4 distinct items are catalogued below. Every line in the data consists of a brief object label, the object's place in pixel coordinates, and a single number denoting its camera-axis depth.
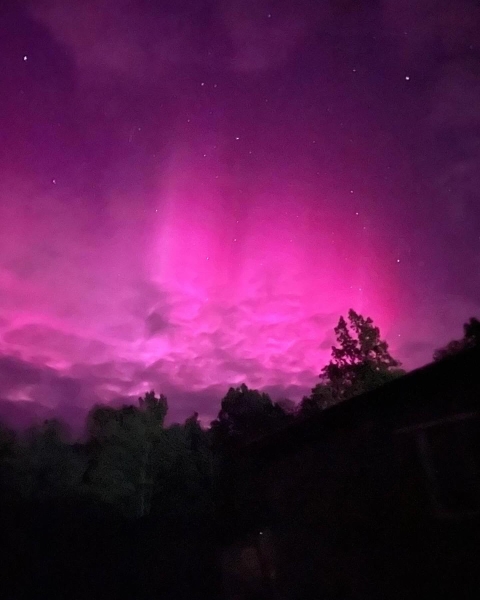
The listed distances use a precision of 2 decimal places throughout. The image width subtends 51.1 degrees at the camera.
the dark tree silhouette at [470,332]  31.44
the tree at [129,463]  35.69
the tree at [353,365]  37.00
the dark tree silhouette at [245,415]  40.59
